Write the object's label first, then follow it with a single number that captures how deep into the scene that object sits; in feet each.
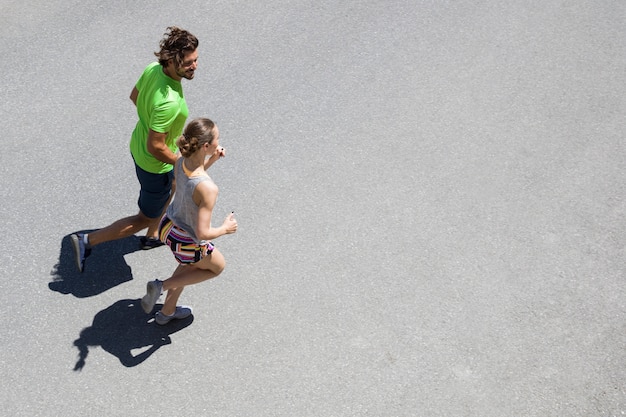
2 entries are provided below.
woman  15.57
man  16.80
